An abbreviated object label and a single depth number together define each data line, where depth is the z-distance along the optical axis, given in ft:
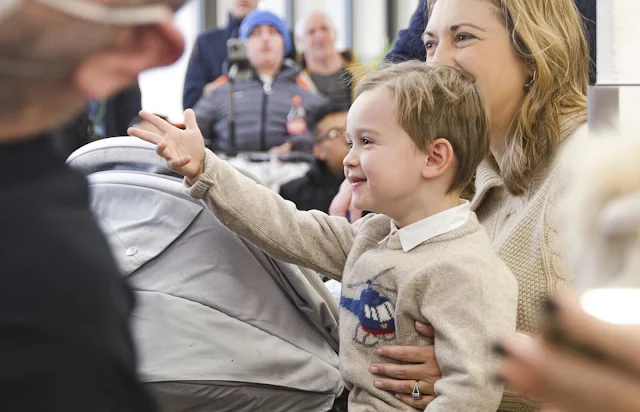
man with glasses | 14.53
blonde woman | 6.49
